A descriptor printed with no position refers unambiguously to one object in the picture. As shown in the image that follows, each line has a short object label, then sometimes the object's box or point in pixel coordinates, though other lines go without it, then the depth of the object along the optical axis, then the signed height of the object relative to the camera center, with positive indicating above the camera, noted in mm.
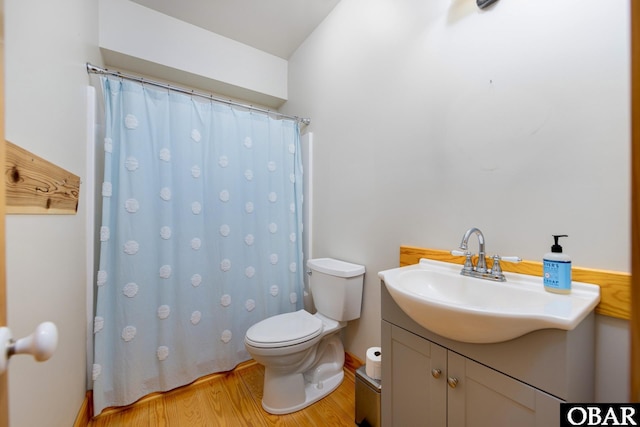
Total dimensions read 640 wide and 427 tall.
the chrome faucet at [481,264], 952 -194
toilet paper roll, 1204 -723
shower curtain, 1415 -168
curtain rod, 1376 +759
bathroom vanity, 642 -483
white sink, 642 -265
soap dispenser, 792 -175
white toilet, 1351 -698
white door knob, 359 -196
